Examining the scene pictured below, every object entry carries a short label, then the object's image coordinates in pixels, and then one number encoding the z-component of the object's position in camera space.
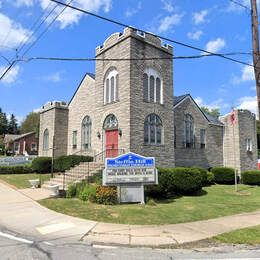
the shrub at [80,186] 15.75
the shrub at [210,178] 23.47
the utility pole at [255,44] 11.79
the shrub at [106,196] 14.08
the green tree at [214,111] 79.50
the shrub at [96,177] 17.60
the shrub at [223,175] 25.17
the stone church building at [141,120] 20.77
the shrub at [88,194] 14.34
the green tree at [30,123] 89.53
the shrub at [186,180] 17.57
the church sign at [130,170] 14.55
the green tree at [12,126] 108.06
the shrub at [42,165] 25.89
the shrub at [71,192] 15.75
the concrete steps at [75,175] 18.08
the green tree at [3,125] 98.95
